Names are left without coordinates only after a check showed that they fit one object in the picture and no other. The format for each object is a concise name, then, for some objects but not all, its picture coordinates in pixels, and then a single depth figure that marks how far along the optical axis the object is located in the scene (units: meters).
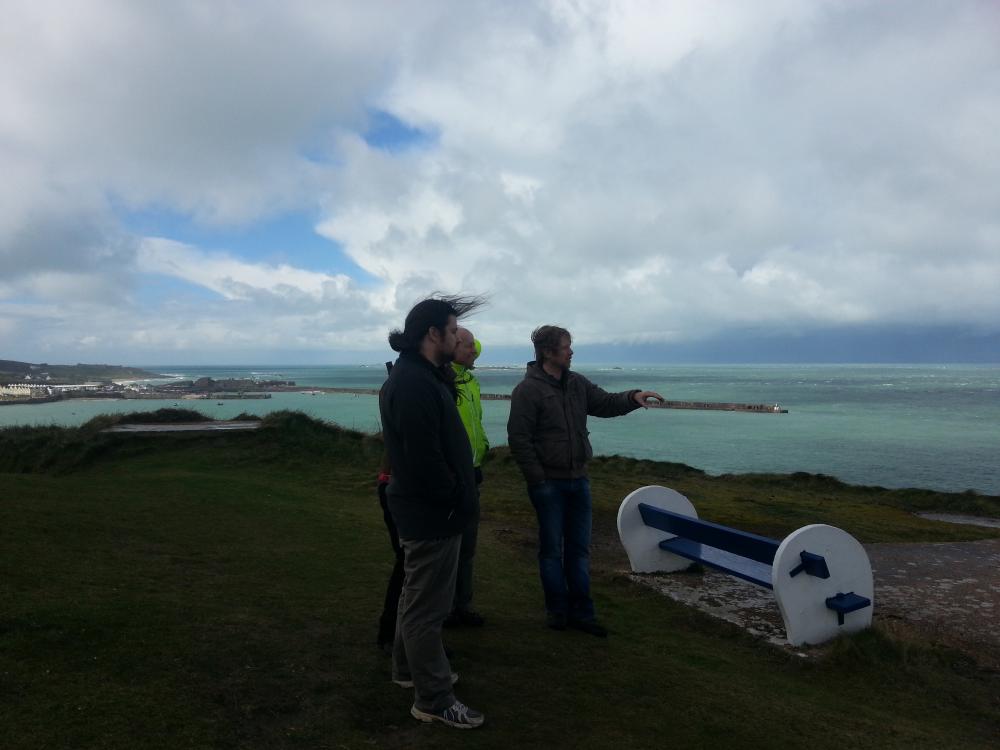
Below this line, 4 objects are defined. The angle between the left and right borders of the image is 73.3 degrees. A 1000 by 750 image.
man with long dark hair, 3.04
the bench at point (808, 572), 4.86
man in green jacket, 4.32
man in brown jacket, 4.63
